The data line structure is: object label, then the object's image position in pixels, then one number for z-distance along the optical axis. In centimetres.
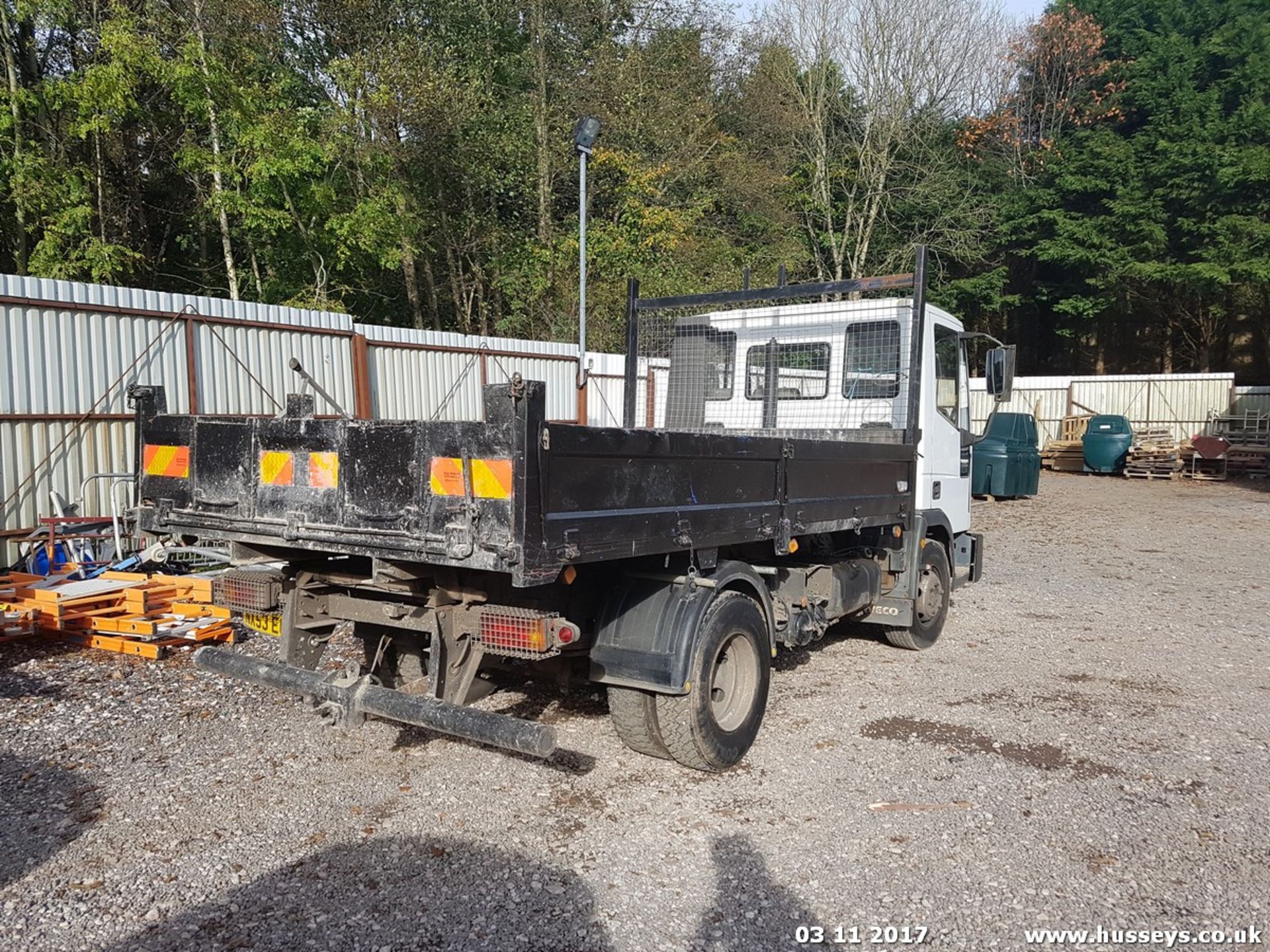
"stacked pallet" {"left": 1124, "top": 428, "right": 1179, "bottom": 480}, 2227
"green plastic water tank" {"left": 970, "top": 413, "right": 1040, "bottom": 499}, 1853
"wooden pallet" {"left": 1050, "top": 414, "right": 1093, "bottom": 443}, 2527
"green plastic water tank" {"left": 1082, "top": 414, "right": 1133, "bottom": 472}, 2273
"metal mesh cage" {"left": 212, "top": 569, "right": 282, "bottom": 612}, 449
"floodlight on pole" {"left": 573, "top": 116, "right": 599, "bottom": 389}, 1174
